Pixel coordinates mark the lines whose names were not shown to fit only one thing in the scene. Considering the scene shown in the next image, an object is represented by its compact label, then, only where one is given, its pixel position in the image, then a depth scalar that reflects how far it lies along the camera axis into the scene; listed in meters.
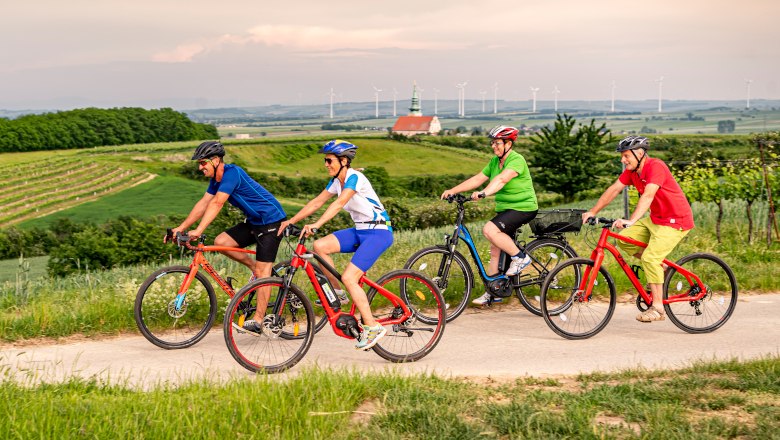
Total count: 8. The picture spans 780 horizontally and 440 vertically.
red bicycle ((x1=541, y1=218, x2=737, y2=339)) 8.34
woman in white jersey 7.10
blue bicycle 8.75
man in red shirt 8.12
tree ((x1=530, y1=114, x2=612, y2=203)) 59.06
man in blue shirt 7.70
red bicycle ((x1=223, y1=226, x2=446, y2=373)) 7.00
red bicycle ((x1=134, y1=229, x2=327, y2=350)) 7.72
